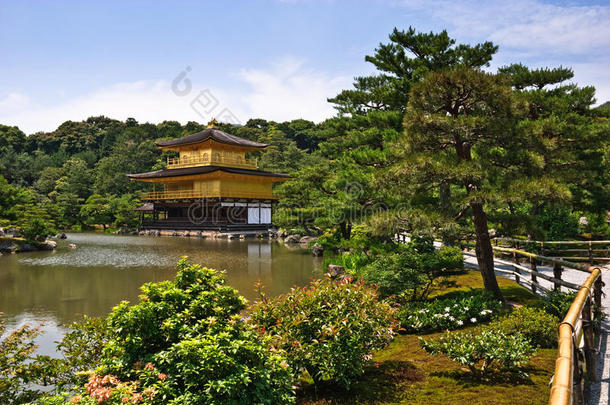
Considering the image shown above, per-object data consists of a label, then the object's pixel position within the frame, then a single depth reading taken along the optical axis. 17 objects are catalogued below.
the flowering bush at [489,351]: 3.72
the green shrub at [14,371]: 3.19
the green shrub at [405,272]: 6.88
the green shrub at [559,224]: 13.07
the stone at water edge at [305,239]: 25.03
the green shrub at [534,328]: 4.59
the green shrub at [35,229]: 19.30
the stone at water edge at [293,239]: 25.91
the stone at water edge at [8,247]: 18.26
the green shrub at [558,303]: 5.20
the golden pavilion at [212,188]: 32.66
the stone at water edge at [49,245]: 20.03
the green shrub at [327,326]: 3.65
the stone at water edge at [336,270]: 11.27
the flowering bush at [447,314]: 5.66
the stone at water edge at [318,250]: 17.88
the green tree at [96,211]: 36.16
